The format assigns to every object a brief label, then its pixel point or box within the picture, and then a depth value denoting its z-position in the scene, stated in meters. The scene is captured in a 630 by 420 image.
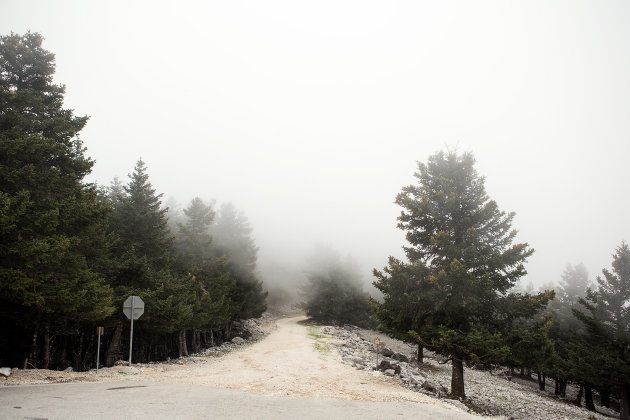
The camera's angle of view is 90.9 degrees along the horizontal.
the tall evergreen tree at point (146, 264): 19.73
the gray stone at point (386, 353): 28.25
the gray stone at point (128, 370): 14.84
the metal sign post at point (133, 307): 14.91
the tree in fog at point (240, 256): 37.31
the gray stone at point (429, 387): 15.79
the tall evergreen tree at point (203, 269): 27.06
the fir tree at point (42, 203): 11.47
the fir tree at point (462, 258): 14.34
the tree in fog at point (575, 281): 46.97
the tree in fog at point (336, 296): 56.53
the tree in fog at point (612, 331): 22.20
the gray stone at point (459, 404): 12.68
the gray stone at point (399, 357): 26.88
